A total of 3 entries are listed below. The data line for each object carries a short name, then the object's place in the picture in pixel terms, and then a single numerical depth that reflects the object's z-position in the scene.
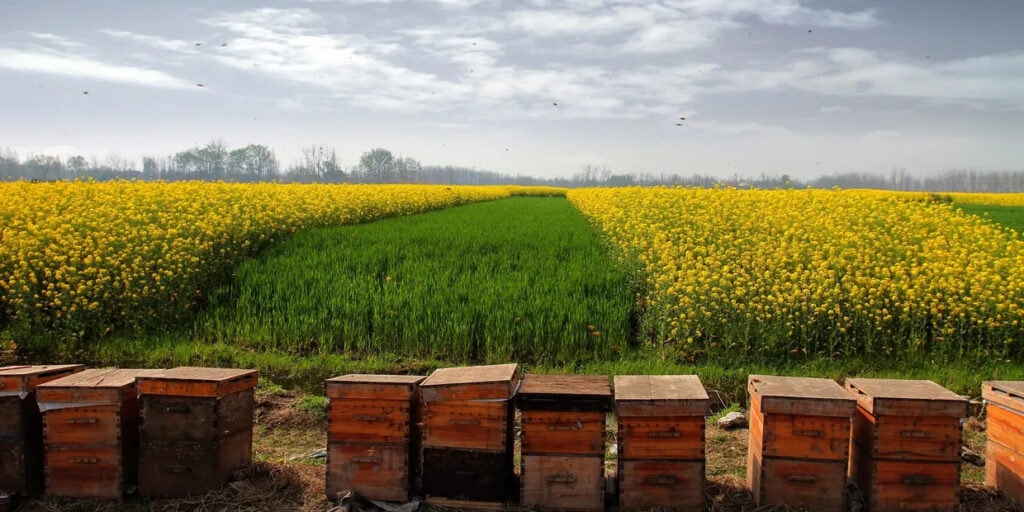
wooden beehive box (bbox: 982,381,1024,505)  4.22
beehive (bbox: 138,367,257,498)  4.26
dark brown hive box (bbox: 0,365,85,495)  4.27
